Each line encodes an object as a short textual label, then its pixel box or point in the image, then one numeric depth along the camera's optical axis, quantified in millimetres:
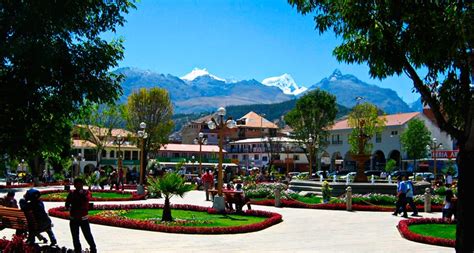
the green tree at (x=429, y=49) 6930
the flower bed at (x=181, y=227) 14703
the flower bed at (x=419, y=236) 13180
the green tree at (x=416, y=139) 68438
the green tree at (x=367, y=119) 68312
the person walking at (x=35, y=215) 11422
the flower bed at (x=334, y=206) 23250
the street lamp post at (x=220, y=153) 20219
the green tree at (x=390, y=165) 64438
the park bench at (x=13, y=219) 11661
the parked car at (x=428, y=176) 52709
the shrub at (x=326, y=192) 25395
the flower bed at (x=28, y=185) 40822
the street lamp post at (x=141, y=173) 30203
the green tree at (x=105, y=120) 55272
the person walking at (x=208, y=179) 30516
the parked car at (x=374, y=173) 61594
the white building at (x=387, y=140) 76062
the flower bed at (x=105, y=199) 26494
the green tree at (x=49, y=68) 8586
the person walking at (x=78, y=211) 10477
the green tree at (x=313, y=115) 65500
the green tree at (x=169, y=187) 16922
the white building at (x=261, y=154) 91838
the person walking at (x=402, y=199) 20703
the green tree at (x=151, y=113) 59000
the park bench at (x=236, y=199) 20250
